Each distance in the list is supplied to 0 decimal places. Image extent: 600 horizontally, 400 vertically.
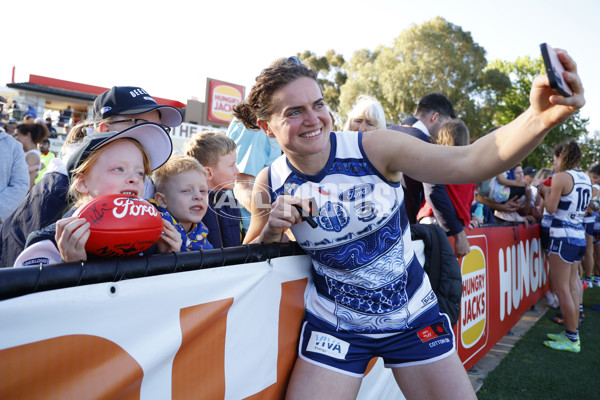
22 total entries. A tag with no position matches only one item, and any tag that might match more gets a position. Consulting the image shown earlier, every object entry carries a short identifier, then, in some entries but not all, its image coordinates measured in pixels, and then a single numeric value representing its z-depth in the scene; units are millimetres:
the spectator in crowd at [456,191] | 3779
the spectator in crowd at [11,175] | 3881
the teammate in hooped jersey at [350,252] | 1835
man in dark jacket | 3367
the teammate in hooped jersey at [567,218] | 5289
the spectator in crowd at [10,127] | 9631
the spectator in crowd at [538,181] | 7804
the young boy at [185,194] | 2123
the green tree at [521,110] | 29512
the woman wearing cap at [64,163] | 1901
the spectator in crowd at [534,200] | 7691
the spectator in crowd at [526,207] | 7020
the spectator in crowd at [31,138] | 6305
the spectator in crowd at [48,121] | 14607
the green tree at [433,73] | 28375
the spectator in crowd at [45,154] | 8623
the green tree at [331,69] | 41644
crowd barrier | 1025
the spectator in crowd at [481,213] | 6352
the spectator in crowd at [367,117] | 3695
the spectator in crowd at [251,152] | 3260
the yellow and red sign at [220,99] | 31403
